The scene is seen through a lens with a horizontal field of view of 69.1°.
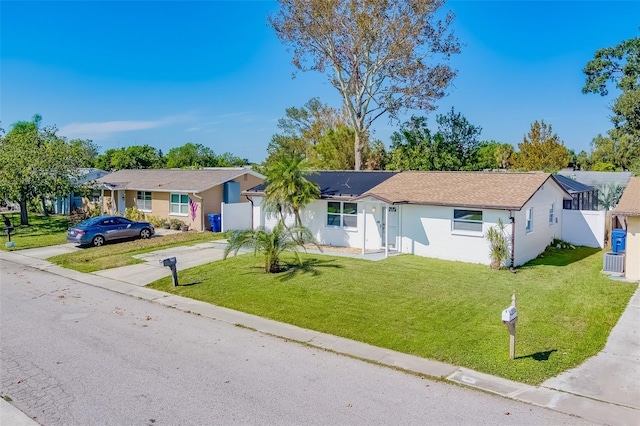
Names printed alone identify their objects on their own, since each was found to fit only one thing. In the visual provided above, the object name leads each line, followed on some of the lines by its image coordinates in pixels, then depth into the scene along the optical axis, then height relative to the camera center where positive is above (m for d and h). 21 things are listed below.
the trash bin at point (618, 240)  17.81 -1.80
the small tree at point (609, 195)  28.30 -0.10
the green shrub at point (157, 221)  29.21 -1.67
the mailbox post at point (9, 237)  22.48 -2.19
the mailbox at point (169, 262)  14.43 -2.10
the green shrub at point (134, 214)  30.39 -1.27
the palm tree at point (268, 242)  15.27 -1.60
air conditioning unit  15.32 -2.30
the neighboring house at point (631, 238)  14.13 -1.40
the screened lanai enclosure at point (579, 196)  24.37 -0.16
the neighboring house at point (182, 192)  27.53 +0.15
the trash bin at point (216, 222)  26.72 -1.59
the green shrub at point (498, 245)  16.23 -1.81
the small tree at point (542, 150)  44.09 +4.17
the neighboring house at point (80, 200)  35.03 -0.43
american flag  27.62 -0.81
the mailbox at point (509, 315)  8.24 -2.16
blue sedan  22.41 -1.81
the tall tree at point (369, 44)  27.59 +9.33
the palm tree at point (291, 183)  20.56 +0.48
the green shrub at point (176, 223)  28.11 -1.77
